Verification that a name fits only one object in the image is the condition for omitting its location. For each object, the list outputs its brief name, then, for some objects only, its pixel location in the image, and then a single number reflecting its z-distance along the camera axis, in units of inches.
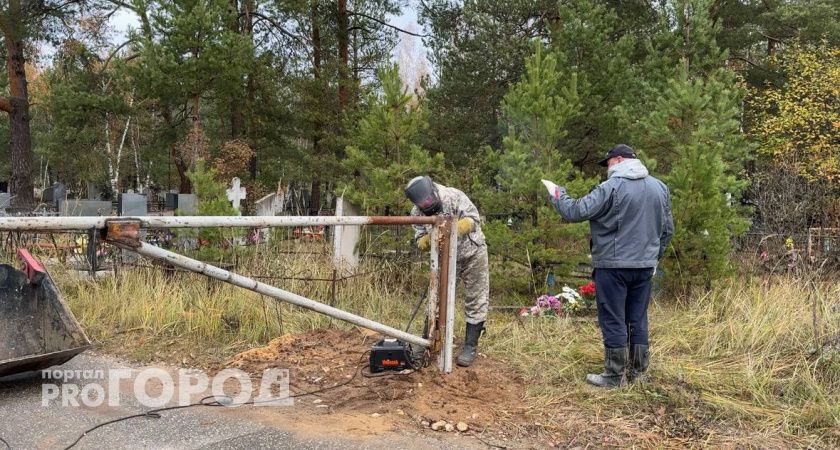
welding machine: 160.6
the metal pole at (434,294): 156.5
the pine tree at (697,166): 244.2
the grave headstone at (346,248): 276.3
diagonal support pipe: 121.8
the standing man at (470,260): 169.8
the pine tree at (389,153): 309.9
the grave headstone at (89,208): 463.8
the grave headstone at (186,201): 485.4
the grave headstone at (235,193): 470.6
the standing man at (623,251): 154.3
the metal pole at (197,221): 106.7
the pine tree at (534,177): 271.6
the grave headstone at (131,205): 457.7
